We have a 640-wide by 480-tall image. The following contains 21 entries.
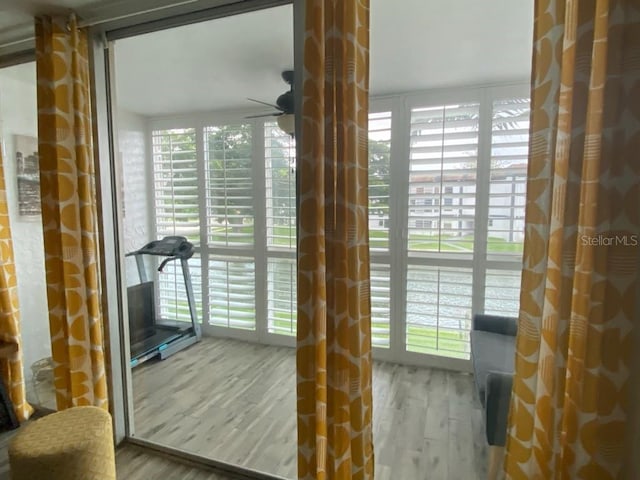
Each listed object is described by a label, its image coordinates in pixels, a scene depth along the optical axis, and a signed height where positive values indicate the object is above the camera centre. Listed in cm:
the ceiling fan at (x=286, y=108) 222 +71
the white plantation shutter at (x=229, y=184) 342 +29
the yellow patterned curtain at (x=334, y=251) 123 -14
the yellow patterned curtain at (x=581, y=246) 90 -9
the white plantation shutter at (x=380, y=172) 293 +35
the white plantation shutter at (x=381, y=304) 300 -77
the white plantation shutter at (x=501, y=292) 268 -60
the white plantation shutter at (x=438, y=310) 279 -78
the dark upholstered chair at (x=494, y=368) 149 -85
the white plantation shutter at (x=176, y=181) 362 +34
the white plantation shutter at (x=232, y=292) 350 -80
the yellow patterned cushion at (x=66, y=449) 135 -93
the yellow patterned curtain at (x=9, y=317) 214 -64
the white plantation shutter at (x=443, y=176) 269 +30
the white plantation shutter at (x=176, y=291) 372 -83
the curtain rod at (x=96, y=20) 157 +94
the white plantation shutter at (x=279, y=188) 325 +25
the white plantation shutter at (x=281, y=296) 331 -78
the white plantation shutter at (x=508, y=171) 256 +32
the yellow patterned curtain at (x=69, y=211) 172 +1
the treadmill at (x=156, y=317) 321 -100
